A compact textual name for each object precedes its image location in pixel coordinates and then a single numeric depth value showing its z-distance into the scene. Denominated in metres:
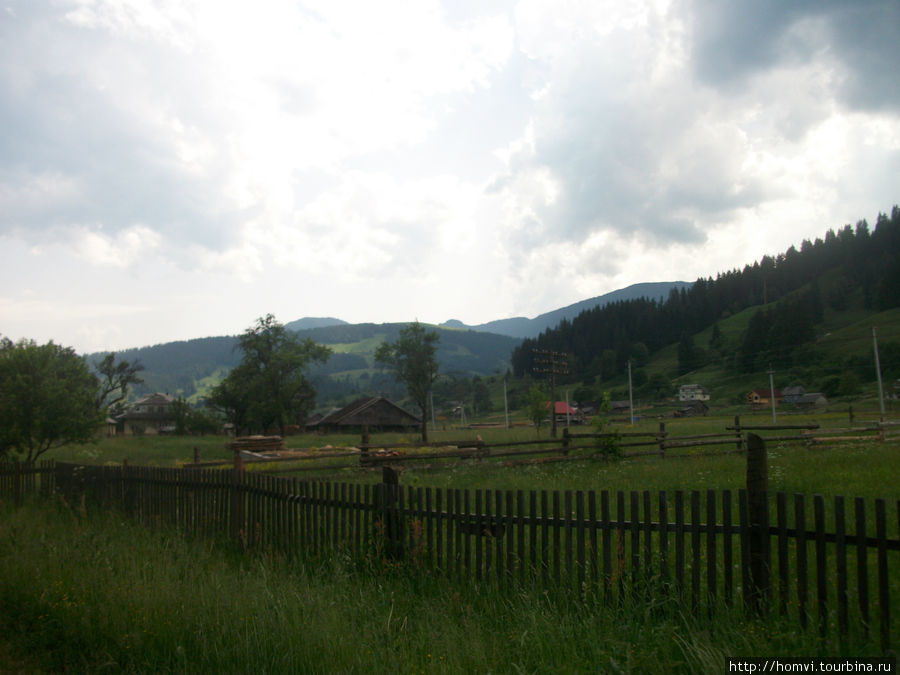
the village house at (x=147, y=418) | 107.97
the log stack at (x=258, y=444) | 34.44
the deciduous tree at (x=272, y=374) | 55.97
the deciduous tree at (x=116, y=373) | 72.31
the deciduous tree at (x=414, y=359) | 46.25
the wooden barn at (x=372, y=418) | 71.50
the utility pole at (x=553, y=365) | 36.45
